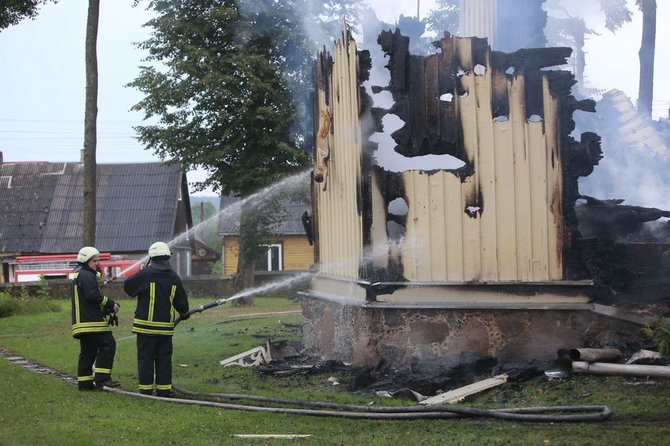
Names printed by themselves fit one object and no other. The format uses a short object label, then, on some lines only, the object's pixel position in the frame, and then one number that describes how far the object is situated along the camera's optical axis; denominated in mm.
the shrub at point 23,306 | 24438
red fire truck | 34156
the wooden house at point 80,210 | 41812
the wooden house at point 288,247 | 44531
